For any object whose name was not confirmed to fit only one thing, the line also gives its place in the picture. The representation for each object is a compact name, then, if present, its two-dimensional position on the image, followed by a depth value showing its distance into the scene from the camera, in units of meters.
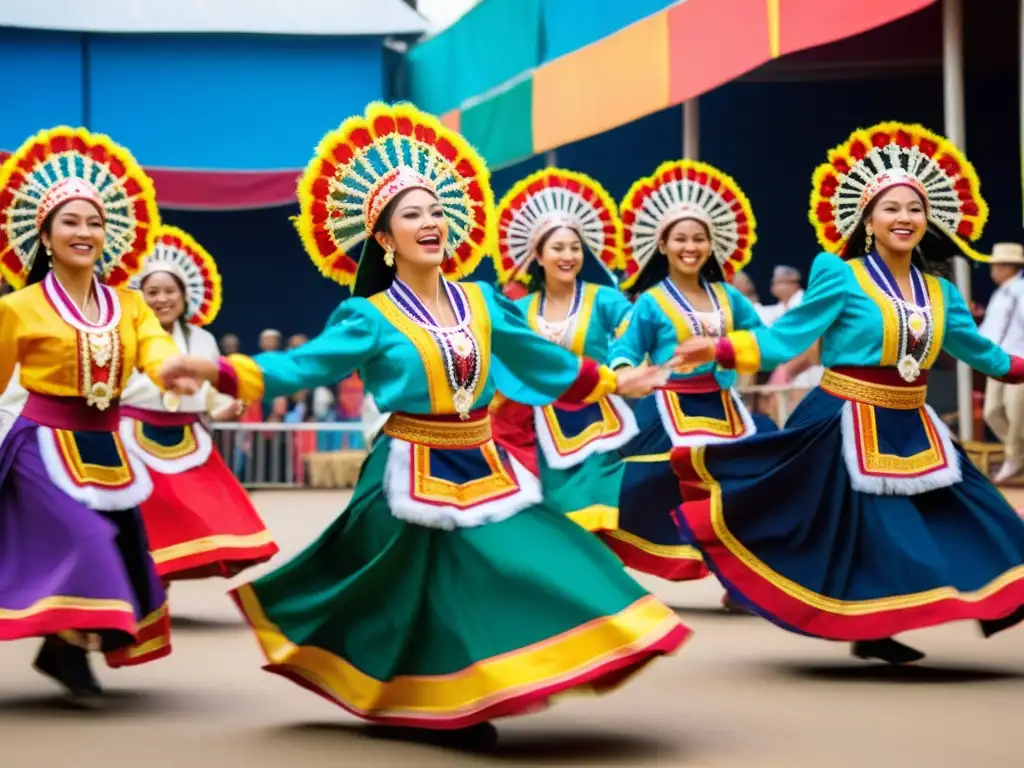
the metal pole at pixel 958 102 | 12.22
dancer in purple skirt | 5.59
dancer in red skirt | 7.60
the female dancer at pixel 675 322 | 8.06
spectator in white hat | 12.05
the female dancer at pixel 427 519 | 4.80
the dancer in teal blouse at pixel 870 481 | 6.14
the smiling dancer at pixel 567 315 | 8.47
